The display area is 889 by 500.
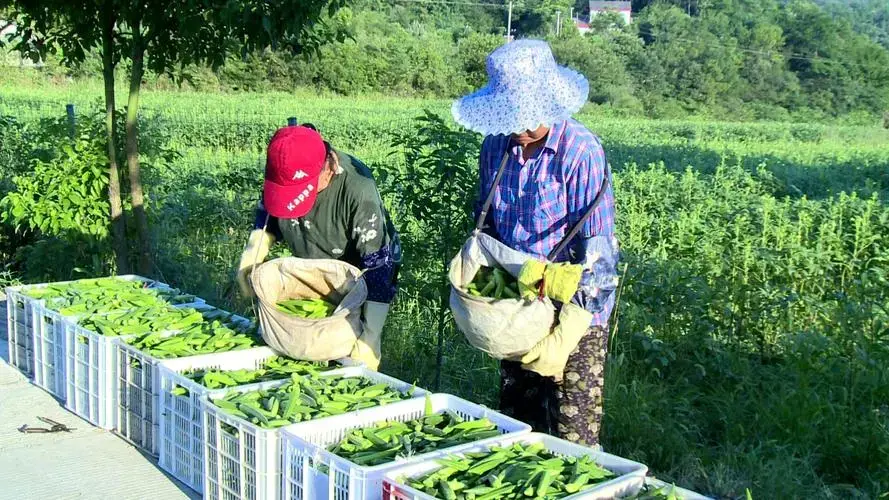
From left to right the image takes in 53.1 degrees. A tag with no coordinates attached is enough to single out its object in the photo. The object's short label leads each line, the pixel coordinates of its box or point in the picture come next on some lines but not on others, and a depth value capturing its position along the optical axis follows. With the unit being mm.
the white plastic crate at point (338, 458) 2928
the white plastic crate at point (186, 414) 4031
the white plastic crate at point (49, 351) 5441
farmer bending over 4191
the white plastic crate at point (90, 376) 4859
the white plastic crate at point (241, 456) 3430
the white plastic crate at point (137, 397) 4480
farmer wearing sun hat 3451
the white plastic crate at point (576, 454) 2777
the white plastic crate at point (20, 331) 5922
